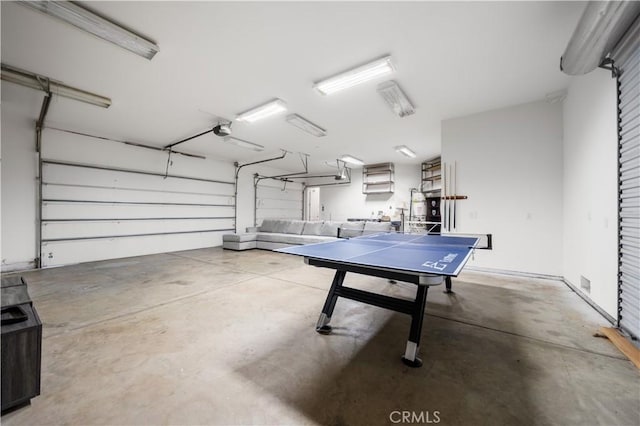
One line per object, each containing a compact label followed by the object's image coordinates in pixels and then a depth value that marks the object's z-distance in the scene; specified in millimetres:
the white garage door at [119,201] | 4961
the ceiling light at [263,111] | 3973
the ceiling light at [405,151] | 6820
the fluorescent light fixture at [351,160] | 8039
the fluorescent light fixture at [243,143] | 5879
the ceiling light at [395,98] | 3367
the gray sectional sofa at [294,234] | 6711
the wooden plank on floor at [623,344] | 1748
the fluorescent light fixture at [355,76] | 2836
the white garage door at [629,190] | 1975
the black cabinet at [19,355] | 1272
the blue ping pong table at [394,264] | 1475
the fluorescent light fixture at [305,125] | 4555
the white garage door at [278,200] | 9578
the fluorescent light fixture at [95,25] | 1991
